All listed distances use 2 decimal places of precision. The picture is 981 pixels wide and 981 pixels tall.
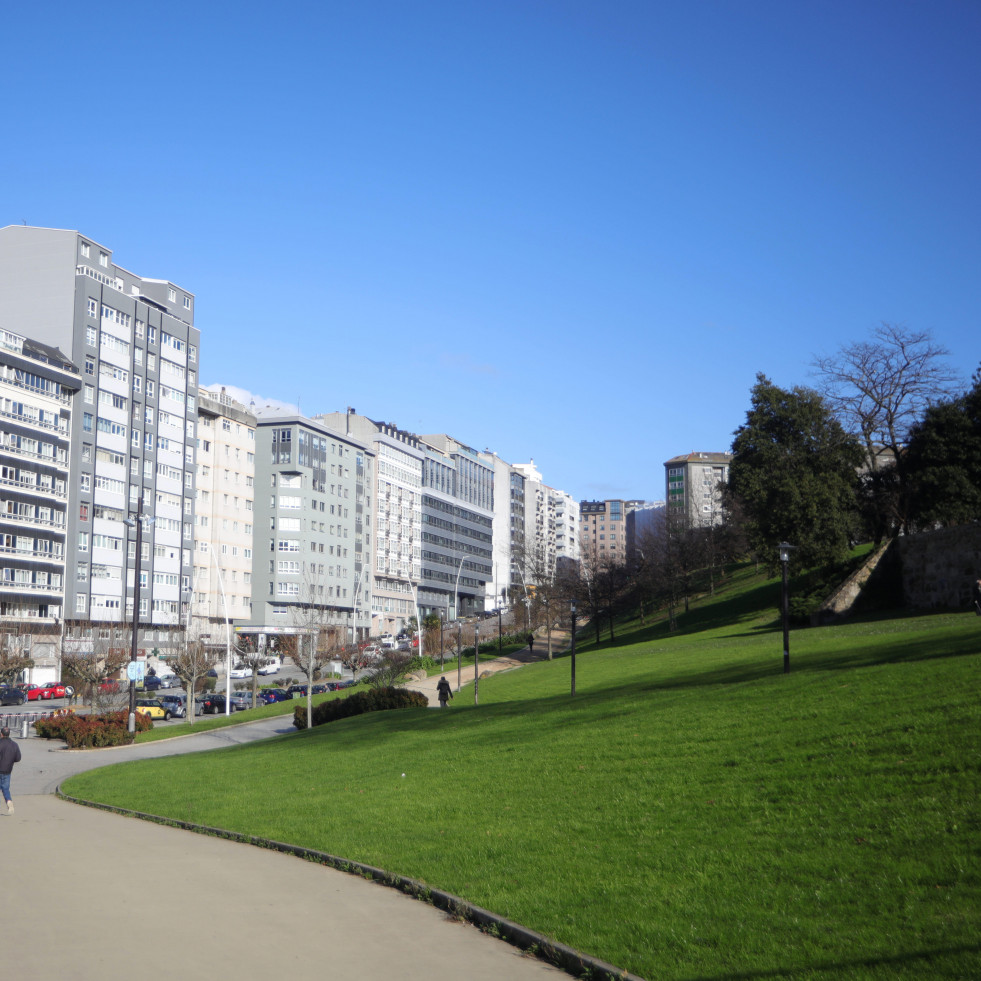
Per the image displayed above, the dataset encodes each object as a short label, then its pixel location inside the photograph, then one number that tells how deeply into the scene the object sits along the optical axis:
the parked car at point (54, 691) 68.44
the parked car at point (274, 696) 65.75
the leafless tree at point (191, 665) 47.84
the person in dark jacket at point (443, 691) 41.97
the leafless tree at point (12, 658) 62.72
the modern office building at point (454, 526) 145.62
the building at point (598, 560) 86.43
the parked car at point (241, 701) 61.62
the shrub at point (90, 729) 37.25
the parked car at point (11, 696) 64.50
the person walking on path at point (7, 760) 19.80
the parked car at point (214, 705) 60.22
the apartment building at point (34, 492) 74.06
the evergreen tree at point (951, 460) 49.25
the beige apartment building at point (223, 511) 98.81
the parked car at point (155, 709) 53.71
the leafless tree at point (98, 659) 53.34
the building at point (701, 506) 117.50
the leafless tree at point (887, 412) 53.28
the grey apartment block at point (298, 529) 107.69
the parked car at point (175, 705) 57.56
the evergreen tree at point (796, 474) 51.47
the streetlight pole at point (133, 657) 37.97
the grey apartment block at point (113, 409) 81.56
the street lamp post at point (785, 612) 21.88
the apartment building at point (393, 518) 128.62
